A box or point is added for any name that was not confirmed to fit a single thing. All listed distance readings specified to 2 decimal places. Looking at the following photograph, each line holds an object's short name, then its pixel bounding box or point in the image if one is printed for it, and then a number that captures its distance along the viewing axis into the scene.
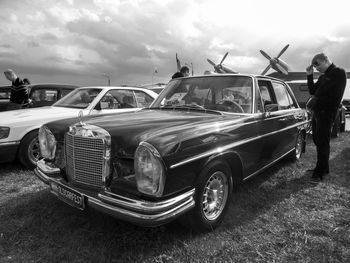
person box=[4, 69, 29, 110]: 6.92
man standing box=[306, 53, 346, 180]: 4.33
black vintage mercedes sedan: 2.29
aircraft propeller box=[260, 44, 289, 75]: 30.73
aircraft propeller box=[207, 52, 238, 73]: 31.03
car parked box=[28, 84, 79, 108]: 7.24
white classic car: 4.75
